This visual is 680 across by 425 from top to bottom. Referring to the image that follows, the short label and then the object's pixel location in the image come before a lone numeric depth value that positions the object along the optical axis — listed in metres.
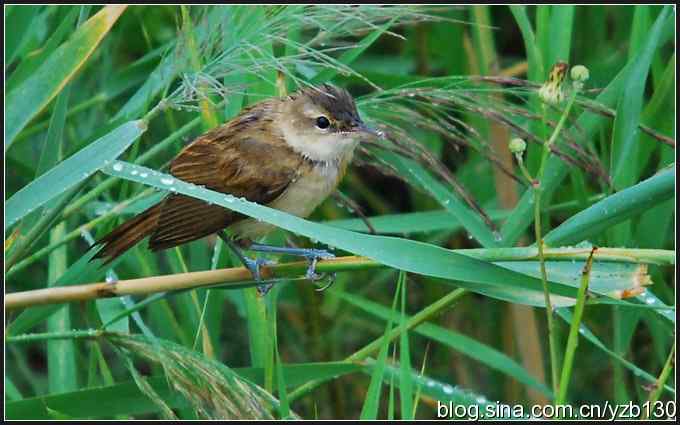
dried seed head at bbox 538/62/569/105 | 3.35
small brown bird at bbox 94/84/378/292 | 4.83
